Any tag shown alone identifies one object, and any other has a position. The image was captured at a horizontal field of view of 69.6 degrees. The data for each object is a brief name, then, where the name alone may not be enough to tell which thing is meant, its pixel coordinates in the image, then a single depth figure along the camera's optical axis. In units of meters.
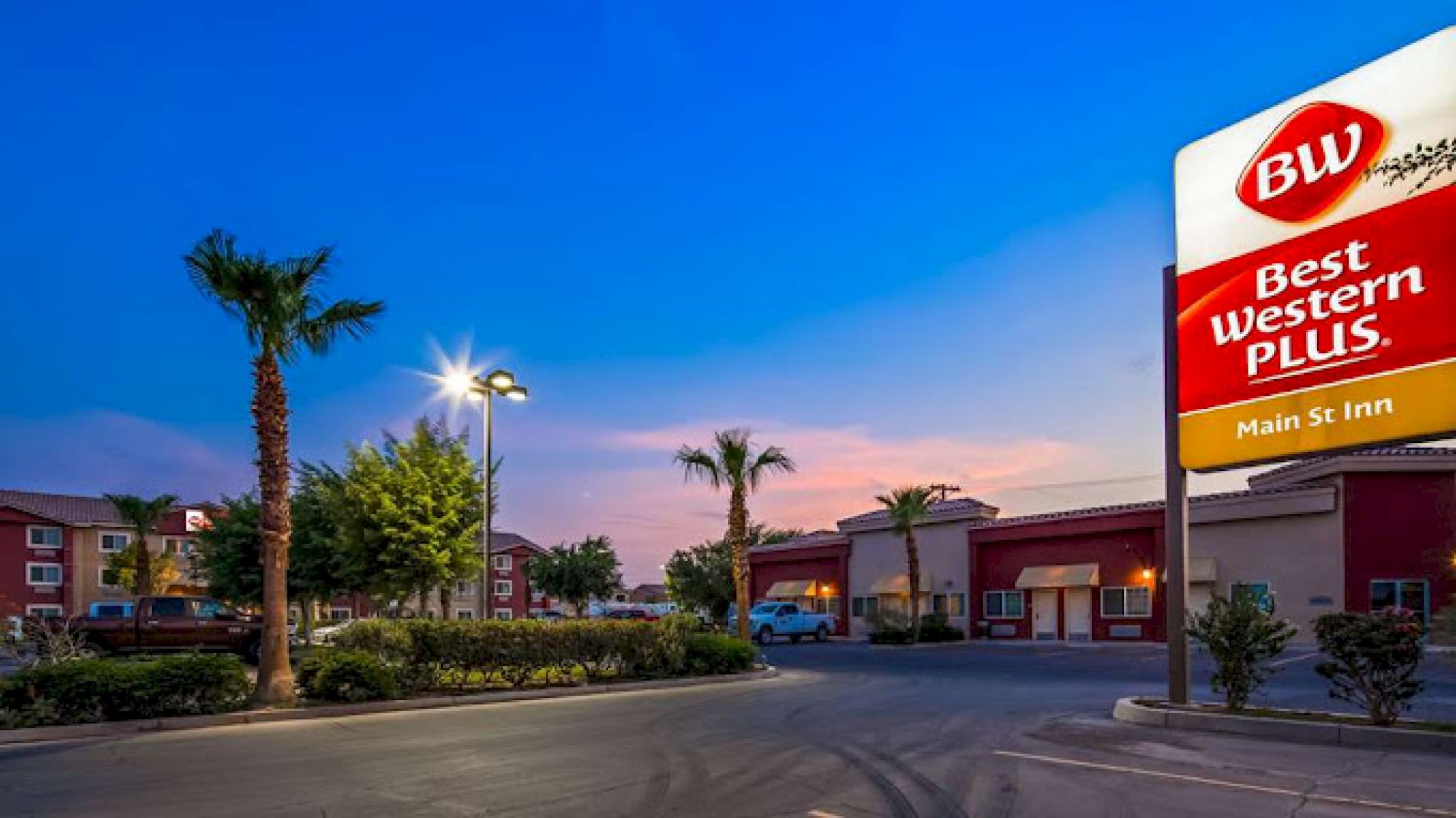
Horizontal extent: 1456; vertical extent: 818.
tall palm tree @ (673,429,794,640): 27.72
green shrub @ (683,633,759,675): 23.31
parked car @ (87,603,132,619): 28.03
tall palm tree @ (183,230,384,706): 16.64
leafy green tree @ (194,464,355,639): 32.47
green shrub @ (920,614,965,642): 44.25
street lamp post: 22.00
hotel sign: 12.53
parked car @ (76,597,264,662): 27.50
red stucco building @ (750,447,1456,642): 34.75
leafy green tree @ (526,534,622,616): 63.28
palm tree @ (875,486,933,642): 45.88
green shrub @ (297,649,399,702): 17.00
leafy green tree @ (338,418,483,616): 24.50
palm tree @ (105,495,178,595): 57.84
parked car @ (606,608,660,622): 56.88
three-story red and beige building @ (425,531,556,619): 81.44
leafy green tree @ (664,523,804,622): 67.00
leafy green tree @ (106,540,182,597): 58.44
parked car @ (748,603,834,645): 44.62
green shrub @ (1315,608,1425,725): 12.65
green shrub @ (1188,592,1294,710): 14.55
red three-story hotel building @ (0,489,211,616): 59.09
